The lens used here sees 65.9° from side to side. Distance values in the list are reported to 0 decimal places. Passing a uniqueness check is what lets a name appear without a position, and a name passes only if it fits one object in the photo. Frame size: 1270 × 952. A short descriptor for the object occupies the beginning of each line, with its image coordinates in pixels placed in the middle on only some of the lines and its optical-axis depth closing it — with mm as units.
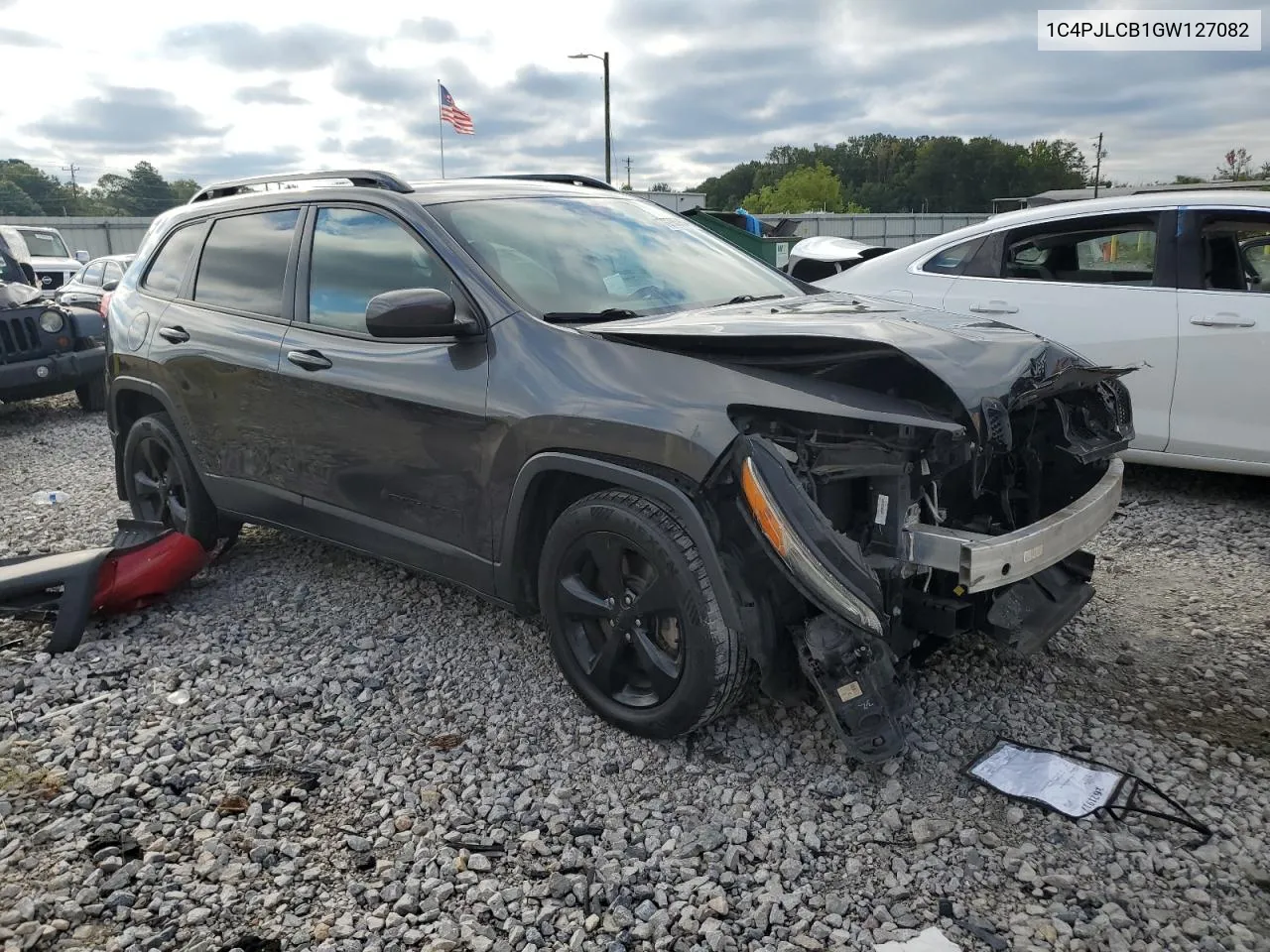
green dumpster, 13305
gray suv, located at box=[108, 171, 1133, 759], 2674
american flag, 20656
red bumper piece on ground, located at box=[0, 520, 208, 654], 4043
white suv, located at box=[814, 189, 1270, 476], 5016
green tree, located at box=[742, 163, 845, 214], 77312
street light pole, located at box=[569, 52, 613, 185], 27828
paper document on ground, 2787
